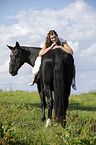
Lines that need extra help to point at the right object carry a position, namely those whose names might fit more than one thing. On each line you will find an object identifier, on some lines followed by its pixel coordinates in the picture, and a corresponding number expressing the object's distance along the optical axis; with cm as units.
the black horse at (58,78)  552
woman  617
